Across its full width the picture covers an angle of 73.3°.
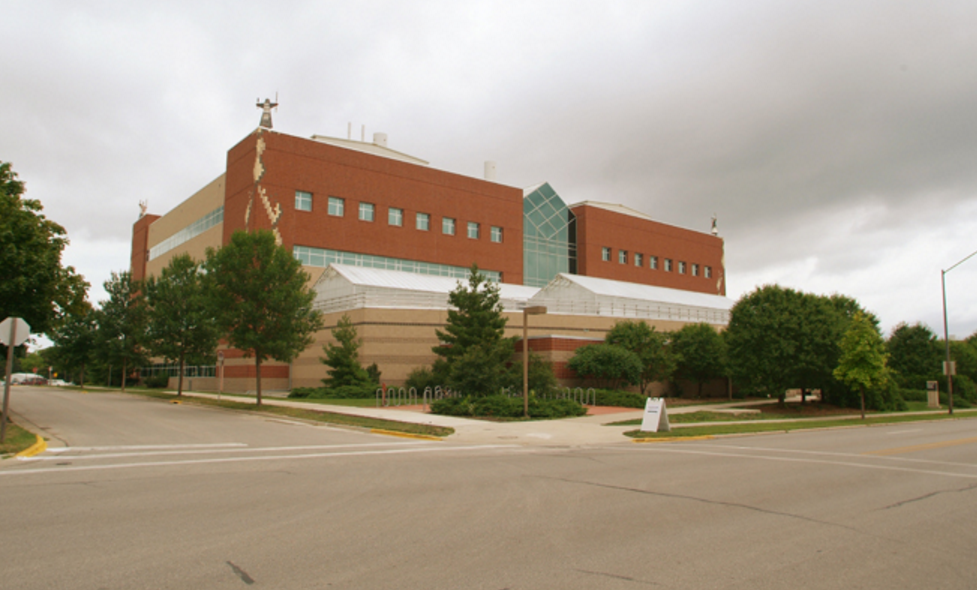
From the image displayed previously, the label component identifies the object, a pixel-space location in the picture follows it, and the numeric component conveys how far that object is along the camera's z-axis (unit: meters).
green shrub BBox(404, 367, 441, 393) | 32.22
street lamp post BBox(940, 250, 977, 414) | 33.81
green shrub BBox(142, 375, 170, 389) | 55.44
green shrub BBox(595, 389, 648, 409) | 29.39
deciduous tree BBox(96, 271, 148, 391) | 45.94
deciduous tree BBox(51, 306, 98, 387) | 52.28
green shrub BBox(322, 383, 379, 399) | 33.09
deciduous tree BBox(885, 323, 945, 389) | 43.41
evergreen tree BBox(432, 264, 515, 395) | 32.16
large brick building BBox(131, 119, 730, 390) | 41.38
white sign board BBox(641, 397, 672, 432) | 18.91
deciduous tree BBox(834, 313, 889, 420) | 26.71
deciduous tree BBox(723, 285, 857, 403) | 29.41
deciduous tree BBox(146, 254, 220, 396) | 37.22
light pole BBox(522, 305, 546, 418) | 21.23
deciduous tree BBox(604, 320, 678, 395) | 36.09
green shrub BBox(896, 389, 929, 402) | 42.28
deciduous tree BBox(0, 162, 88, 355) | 19.14
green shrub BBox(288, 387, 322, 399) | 33.44
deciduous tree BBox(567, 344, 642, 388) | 33.38
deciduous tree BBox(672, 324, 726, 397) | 38.00
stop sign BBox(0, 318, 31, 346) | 13.89
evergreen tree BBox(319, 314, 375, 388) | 34.88
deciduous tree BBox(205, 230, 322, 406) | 27.20
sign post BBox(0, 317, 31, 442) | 13.81
